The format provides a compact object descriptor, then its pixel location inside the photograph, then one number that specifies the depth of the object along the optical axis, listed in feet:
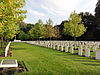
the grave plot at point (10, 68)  13.90
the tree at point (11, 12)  19.42
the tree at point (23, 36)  155.41
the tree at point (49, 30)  73.90
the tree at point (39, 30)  81.43
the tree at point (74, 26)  49.32
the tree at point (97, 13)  91.57
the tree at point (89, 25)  96.75
